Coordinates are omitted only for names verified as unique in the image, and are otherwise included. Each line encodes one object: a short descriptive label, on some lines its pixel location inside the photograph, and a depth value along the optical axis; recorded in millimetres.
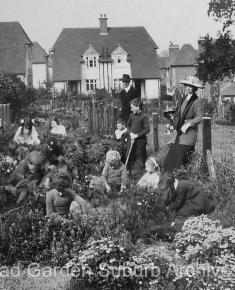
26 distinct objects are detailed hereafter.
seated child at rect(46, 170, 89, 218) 7367
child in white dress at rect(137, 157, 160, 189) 8406
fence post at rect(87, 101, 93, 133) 17928
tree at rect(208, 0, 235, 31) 33219
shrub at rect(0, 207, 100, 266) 6230
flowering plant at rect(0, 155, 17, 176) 9891
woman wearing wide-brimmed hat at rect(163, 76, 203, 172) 9164
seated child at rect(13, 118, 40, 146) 12790
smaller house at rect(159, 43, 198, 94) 66188
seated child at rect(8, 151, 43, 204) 8445
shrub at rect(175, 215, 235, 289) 5133
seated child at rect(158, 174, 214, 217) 7598
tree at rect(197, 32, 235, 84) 33031
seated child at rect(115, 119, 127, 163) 11362
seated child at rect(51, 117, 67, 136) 14180
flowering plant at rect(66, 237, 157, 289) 5395
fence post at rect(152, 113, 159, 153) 12414
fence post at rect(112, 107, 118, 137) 16609
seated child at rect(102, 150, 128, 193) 9141
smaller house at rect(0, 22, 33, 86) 49531
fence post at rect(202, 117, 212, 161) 9508
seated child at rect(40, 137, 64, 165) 10133
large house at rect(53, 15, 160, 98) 54531
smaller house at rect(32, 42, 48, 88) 67594
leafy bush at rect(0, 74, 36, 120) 24859
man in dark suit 12330
